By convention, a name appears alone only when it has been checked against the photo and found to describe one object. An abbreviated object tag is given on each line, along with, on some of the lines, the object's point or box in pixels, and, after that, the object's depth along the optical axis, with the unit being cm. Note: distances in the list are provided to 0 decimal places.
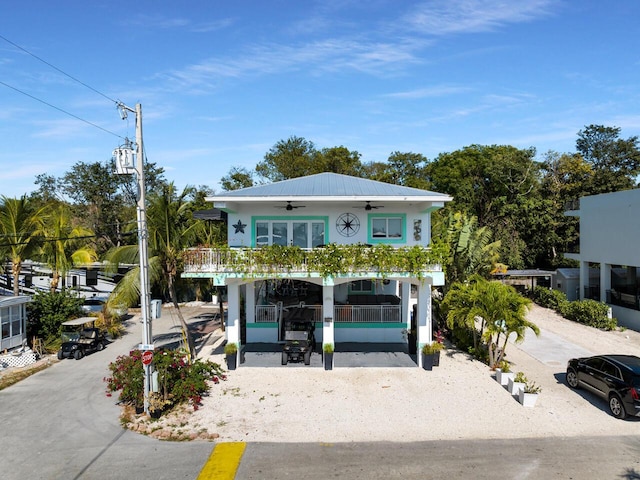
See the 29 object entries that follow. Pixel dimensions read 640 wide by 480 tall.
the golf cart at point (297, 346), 1681
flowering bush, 1272
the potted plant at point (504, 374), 1451
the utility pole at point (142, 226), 1216
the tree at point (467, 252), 1994
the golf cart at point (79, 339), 1878
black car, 1184
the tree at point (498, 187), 3925
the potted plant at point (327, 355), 1621
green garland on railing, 1590
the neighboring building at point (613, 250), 2328
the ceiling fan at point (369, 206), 1858
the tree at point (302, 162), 4281
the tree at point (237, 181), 4312
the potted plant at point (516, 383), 1348
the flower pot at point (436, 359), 1641
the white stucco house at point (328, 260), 1599
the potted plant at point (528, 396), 1291
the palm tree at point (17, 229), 1964
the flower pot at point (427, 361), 1606
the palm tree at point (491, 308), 1499
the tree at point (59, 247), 2095
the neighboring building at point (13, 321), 1807
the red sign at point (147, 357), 1200
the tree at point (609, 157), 3875
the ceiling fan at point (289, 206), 1861
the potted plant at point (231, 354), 1633
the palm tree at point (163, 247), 1711
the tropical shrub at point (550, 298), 2784
